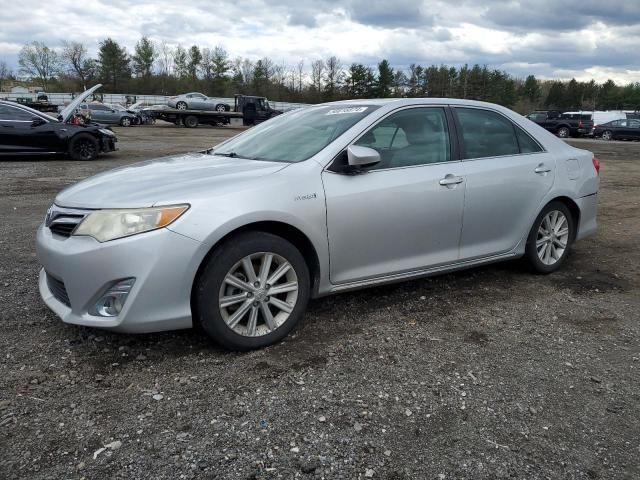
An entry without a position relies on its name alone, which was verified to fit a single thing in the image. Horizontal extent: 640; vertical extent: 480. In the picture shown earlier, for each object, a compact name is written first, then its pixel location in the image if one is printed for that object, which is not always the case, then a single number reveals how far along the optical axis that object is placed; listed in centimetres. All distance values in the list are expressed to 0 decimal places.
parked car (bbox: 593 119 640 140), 3316
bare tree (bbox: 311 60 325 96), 8772
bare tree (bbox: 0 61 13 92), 9481
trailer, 3503
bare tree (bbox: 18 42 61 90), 8875
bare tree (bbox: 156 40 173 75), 8210
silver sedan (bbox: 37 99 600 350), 294
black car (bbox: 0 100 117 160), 1251
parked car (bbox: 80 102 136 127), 3253
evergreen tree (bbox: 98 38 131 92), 7606
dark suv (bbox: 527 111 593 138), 3409
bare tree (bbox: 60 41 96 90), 7869
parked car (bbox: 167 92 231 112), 3922
